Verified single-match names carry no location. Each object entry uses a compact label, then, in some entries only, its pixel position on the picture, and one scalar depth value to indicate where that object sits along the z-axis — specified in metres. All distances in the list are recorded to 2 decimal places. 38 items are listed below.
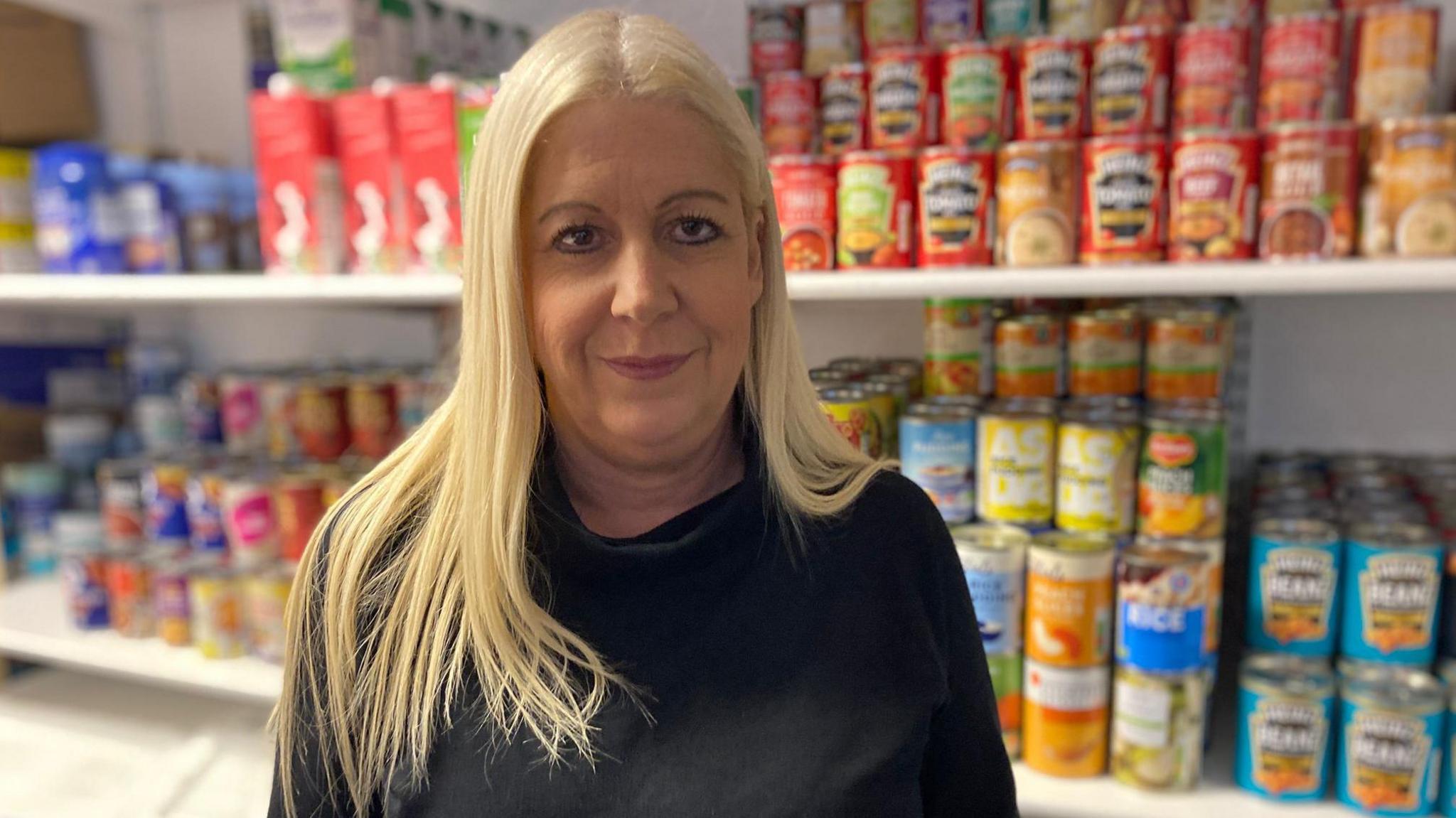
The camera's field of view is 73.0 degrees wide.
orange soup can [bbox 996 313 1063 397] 1.34
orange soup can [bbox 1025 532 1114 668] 1.19
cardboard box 1.92
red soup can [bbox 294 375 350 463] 1.73
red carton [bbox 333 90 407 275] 1.45
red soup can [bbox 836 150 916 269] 1.25
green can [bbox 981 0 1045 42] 1.32
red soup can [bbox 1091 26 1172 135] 1.18
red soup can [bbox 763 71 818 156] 1.34
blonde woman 0.75
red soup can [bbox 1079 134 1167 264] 1.16
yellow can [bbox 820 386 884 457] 1.21
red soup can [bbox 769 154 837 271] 1.27
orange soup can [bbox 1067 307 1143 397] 1.32
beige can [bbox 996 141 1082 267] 1.19
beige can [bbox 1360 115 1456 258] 1.07
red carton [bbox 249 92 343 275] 1.46
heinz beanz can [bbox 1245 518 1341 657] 1.20
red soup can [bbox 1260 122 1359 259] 1.11
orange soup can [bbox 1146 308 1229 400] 1.27
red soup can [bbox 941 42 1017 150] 1.23
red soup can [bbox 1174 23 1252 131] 1.16
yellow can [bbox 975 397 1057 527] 1.24
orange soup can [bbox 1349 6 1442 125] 1.12
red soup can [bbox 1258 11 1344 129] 1.14
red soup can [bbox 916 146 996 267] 1.22
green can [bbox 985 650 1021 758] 1.27
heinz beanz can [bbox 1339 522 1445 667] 1.17
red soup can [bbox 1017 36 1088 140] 1.20
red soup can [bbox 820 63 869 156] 1.32
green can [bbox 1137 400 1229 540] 1.19
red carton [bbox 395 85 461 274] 1.41
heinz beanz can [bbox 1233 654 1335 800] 1.17
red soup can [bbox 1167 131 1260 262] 1.13
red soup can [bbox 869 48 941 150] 1.27
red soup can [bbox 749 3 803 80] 1.42
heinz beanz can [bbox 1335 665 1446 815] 1.13
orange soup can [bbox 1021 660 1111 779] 1.23
